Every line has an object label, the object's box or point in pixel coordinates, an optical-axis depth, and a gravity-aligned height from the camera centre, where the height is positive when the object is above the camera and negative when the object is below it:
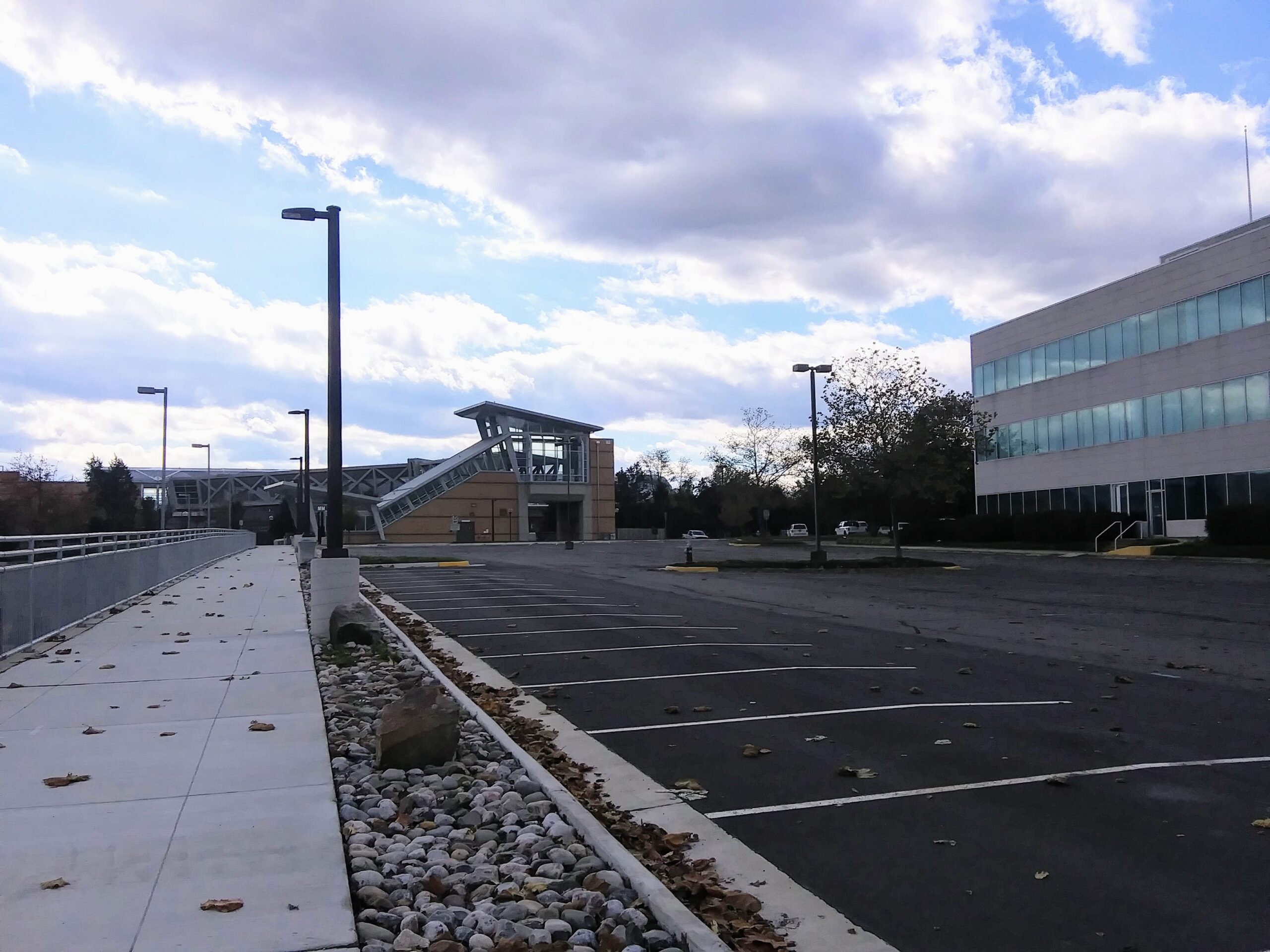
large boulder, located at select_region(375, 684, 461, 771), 6.75 -1.41
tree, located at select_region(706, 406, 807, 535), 79.50 +3.33
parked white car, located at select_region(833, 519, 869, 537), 83.70 -1.20
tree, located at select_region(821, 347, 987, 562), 35.62 +2.57
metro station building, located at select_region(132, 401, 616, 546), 85.44 +3.00
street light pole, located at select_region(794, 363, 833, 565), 35.84 +1.80
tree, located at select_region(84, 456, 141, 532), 54.06 +1.67
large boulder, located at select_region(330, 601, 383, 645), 13.06 -1.32
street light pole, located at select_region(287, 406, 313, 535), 45.76 +1.26
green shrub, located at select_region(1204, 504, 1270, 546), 34.53 -0.60
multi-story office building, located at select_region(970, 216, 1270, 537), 40.38 +5.30
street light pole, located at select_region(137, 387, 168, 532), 36.16 +1.31
